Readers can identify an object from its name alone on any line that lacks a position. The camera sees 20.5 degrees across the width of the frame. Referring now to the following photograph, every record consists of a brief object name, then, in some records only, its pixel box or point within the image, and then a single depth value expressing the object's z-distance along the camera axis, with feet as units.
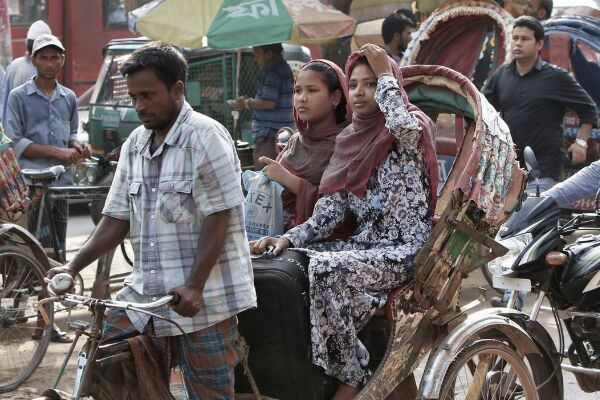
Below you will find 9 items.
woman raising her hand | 20.35
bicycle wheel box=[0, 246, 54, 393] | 30.00
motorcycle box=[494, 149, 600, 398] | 22.91
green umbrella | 51.04
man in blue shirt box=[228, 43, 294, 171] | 48.53
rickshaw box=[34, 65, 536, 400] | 20.00
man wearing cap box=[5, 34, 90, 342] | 35.33
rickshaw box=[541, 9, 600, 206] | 44.48
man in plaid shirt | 16.97
